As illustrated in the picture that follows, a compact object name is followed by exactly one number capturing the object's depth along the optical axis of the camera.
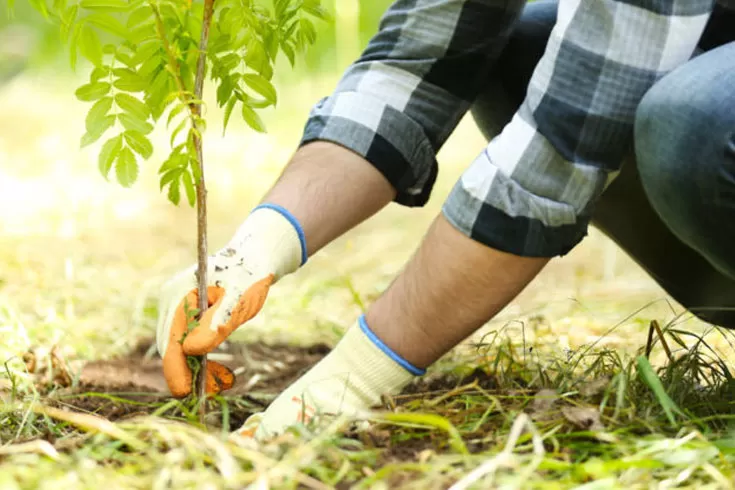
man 2.39
